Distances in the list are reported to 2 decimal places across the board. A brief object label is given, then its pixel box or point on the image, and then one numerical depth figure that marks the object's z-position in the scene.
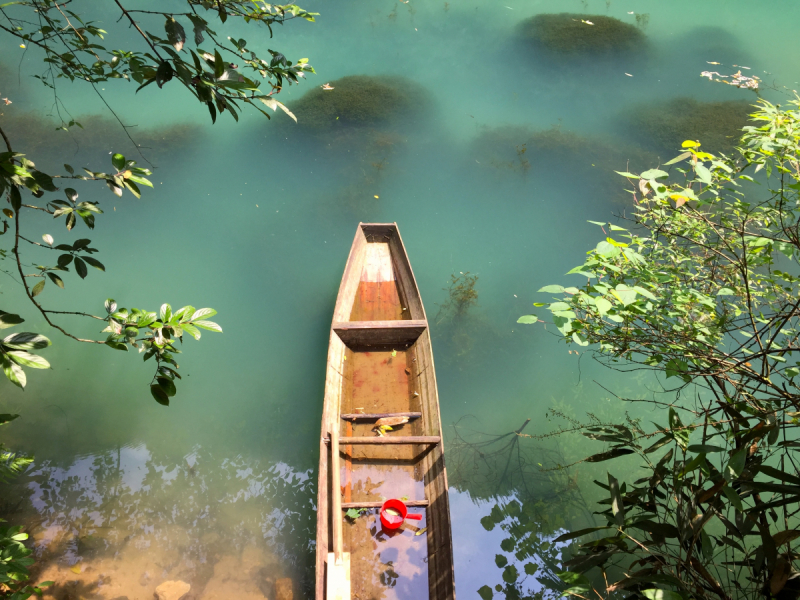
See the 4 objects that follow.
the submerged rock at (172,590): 3.63
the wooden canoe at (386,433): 3.59
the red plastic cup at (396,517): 3.76
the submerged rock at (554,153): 7.20
